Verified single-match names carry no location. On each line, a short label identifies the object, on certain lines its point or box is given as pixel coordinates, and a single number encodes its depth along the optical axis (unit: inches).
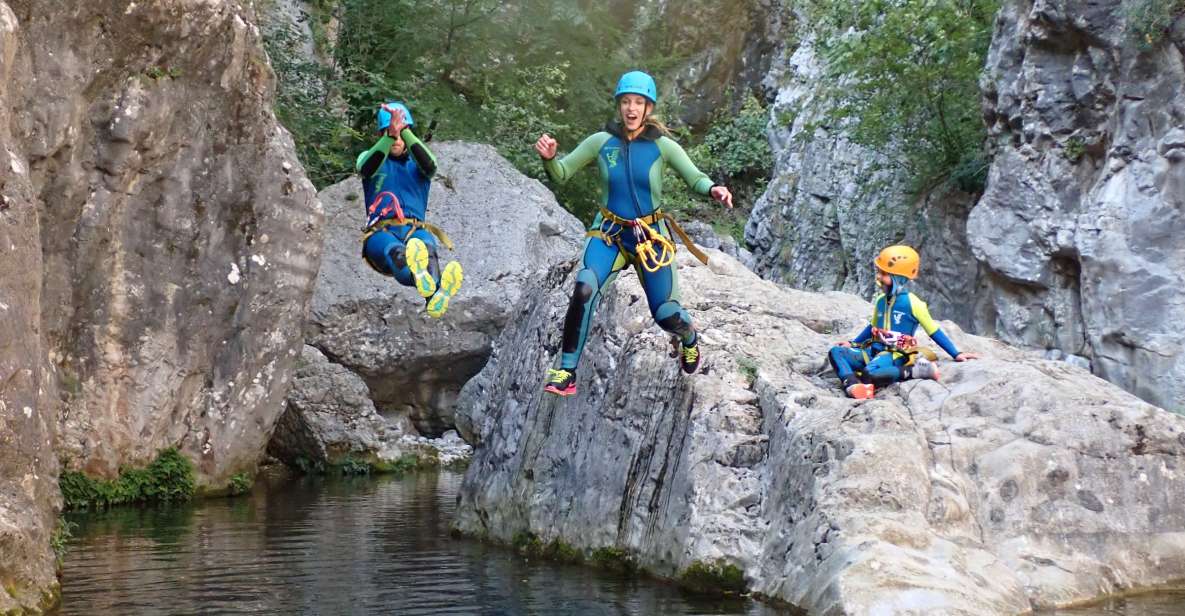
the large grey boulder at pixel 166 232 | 625.0
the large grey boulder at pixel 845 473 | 375.9
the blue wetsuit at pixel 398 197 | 436.5
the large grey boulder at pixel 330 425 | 842.8
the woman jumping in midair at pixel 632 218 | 418.0
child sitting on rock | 453.7
